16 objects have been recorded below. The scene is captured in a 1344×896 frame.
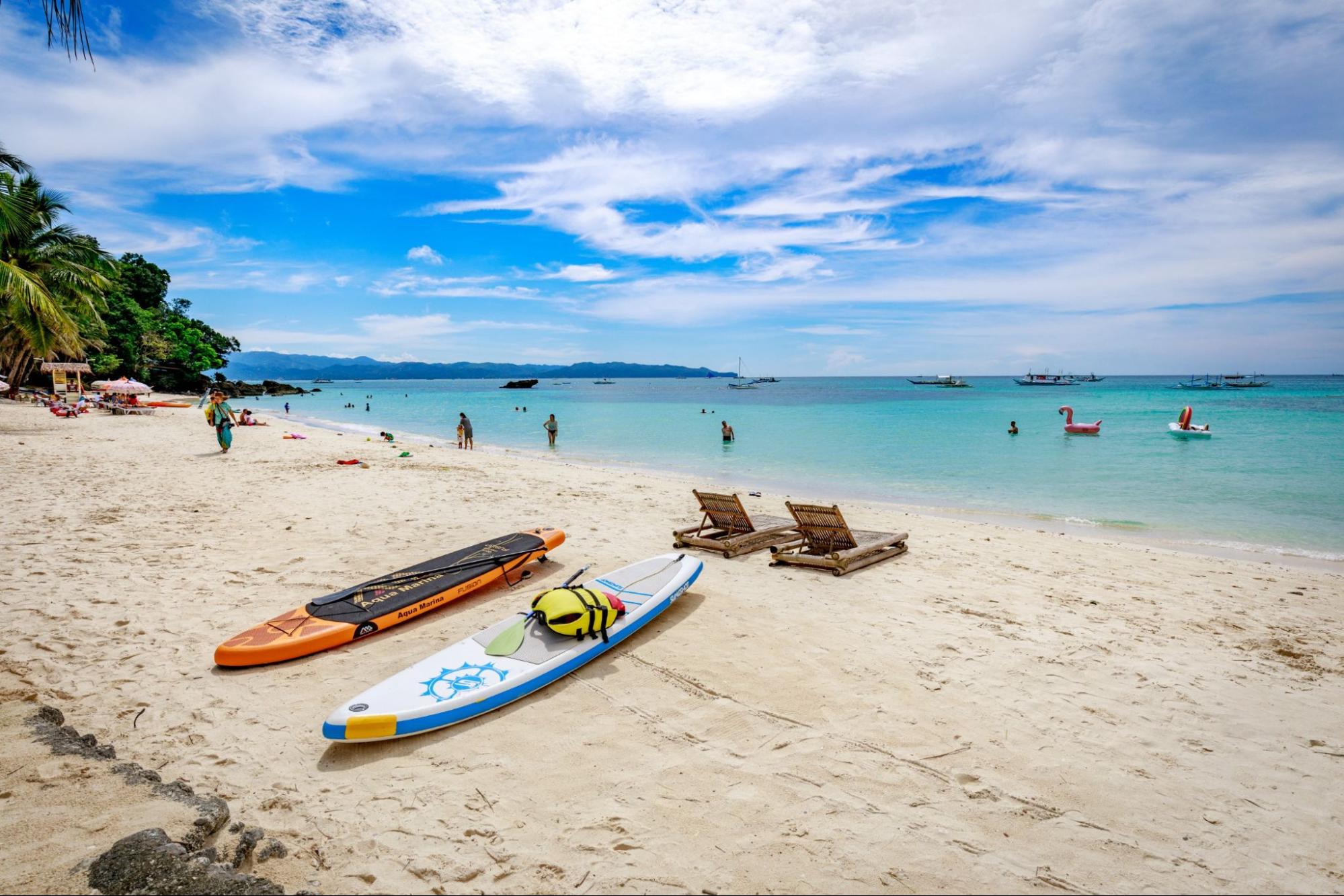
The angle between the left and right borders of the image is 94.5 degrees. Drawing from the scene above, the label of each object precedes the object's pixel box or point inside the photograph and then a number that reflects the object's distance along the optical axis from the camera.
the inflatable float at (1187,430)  29.78
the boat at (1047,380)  141.00
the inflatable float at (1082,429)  32.09
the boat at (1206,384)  109.19
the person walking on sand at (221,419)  17.23
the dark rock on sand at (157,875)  2.67
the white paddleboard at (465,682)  4.16
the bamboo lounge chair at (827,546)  8.00
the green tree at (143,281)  57.91
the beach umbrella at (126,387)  30.66
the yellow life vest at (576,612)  5.34
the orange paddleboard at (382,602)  5.32
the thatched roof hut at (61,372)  34.81
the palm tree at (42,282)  16.64
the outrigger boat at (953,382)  126.88
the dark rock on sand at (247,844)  3.03
